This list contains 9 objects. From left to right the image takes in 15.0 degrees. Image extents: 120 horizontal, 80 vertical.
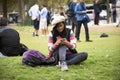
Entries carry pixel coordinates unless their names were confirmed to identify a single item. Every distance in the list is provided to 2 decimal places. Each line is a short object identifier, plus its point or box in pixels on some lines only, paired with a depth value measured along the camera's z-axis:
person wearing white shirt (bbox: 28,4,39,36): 23.89
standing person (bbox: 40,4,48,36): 23.70
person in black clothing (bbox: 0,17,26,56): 12.14
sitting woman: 9.80
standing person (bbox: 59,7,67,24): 20.94
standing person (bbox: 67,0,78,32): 19.85
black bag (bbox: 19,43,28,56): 12.53
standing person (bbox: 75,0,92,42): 17.57
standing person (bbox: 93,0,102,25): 29.02
